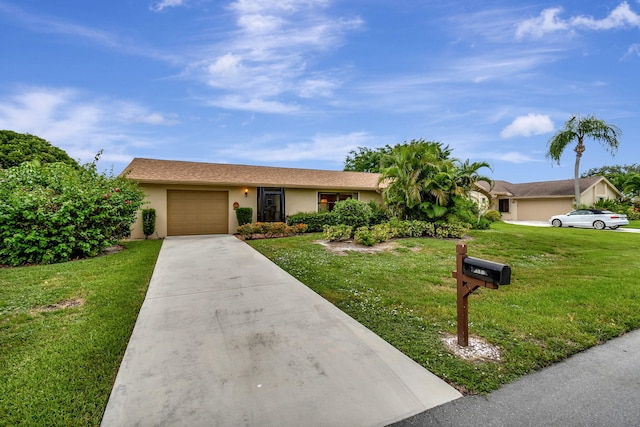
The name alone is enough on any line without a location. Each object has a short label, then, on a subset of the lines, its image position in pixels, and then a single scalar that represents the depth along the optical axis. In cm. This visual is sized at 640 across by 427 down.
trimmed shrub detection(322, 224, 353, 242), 962
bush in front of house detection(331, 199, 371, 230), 1111
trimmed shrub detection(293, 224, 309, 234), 1220
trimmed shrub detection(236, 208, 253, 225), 1267
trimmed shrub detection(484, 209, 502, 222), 2116
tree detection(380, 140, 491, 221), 1120
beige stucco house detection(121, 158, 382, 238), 1191
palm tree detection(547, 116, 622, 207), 1984
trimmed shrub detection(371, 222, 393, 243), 952
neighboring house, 2292
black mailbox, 236
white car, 1530
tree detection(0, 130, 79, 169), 1800
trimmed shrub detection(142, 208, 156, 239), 1123
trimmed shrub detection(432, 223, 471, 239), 1081
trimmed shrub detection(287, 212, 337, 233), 1279
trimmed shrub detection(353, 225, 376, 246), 902
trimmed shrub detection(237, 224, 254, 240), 1123
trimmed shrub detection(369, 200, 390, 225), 1303
